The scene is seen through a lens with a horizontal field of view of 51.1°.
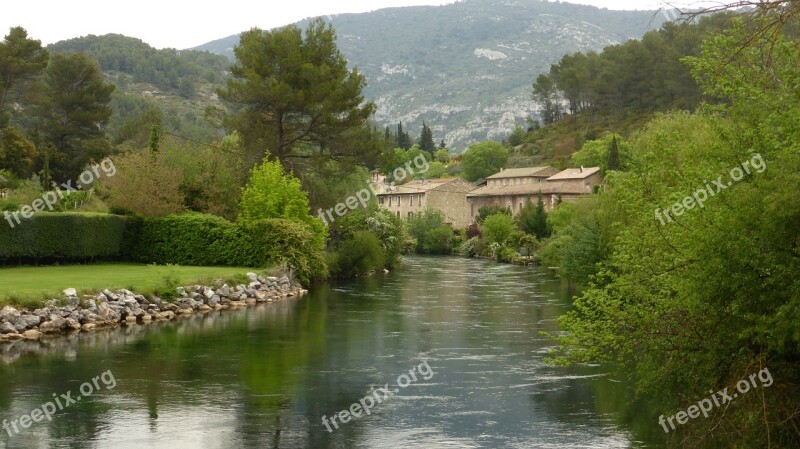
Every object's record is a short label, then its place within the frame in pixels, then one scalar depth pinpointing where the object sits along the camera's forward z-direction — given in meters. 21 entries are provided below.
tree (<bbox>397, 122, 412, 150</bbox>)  169.75
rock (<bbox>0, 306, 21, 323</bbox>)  26.01
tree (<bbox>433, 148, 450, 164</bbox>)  172.50
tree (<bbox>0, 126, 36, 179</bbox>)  60.41
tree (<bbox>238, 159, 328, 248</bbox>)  46.22
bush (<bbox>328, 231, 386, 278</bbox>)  54.22
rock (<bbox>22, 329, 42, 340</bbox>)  26.02
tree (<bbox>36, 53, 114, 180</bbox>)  76.62
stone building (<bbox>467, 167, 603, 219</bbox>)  96.81
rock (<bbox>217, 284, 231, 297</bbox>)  36.88
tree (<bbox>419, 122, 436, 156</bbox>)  177.62
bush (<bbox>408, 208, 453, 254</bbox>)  95.31
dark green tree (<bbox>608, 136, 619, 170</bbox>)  68.11
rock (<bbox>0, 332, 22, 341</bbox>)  25.45
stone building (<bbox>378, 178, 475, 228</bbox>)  109.44
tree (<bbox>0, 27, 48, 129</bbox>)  71.00
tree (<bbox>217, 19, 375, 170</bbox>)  51.06
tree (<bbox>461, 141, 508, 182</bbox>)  139.50
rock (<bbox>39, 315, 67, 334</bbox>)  26.72
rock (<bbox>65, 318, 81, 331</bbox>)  27.67
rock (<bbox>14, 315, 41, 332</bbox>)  26.09
